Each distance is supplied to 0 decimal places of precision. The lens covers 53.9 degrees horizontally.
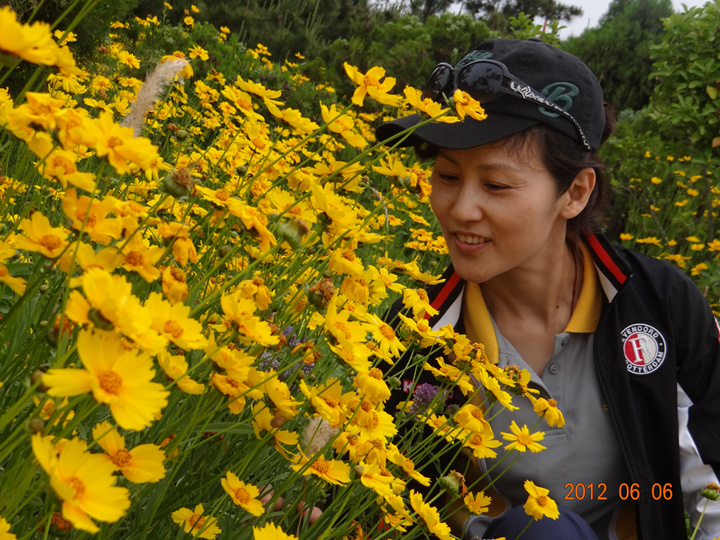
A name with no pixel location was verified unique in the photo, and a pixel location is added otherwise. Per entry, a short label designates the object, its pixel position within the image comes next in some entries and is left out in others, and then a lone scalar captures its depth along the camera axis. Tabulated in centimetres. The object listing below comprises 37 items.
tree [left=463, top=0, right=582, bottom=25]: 1808
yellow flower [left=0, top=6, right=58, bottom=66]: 61
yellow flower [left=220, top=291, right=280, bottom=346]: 75
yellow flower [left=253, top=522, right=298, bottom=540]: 81
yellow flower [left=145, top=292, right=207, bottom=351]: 62
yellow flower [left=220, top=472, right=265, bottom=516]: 88
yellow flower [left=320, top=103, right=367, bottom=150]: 116
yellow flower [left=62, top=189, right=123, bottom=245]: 72
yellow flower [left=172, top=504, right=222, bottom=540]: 88
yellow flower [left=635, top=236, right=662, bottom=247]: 452
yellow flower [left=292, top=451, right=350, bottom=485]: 93
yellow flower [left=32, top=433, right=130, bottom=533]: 52
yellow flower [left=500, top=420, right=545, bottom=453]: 126
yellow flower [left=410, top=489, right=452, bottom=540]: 104
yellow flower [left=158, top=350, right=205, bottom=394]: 72
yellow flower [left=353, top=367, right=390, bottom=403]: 94
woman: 148
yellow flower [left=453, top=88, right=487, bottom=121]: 104
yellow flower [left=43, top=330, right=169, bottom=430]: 52
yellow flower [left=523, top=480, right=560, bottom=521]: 123
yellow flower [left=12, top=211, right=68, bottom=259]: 74
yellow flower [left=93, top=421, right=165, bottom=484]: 65
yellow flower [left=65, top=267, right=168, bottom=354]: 55
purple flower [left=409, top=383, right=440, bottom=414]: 144
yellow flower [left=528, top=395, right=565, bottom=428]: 125
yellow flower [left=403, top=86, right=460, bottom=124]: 100
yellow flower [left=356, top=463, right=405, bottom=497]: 91
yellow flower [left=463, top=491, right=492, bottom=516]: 119
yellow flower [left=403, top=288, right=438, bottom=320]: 124
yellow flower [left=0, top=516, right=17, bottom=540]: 58
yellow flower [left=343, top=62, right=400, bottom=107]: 111
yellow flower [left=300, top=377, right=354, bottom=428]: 86
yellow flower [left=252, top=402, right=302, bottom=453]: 89
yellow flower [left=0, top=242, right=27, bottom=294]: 76
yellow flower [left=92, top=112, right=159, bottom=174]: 68
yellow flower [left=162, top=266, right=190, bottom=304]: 79
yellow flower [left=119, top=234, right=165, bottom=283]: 76
